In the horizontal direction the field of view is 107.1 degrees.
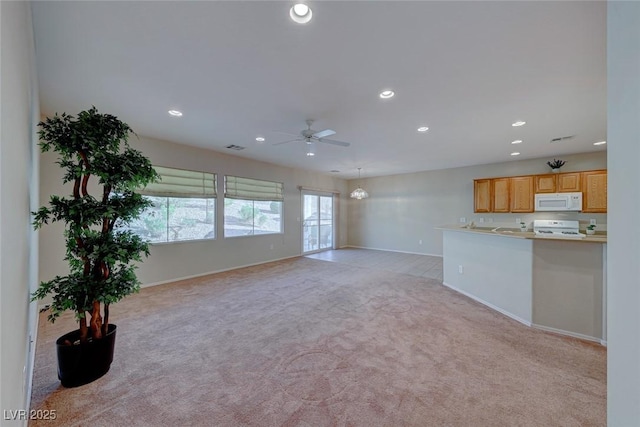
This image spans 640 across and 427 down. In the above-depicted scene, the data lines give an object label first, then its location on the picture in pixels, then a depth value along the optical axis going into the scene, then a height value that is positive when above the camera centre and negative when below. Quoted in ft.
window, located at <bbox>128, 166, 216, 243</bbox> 14.48 +0.38
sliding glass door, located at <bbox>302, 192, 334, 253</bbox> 25.35 -1.20
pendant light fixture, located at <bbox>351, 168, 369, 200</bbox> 23.26 +1.74
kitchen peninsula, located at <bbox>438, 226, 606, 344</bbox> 8.27 -2.81
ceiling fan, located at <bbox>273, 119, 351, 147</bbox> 10.80 +3.64
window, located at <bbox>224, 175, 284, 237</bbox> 18.37 +0.56
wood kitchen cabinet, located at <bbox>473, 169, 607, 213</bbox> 16.63 +1.60
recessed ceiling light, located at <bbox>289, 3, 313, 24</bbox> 5.06 +4.41
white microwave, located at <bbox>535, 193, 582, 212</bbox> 17.10 +0.59
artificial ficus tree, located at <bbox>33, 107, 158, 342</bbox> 5.87 +0.03
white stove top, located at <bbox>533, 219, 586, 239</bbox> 17.31 -1.25
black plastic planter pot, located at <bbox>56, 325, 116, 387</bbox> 6.02 -3.80
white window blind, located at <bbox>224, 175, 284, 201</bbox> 18.29 +2.01
